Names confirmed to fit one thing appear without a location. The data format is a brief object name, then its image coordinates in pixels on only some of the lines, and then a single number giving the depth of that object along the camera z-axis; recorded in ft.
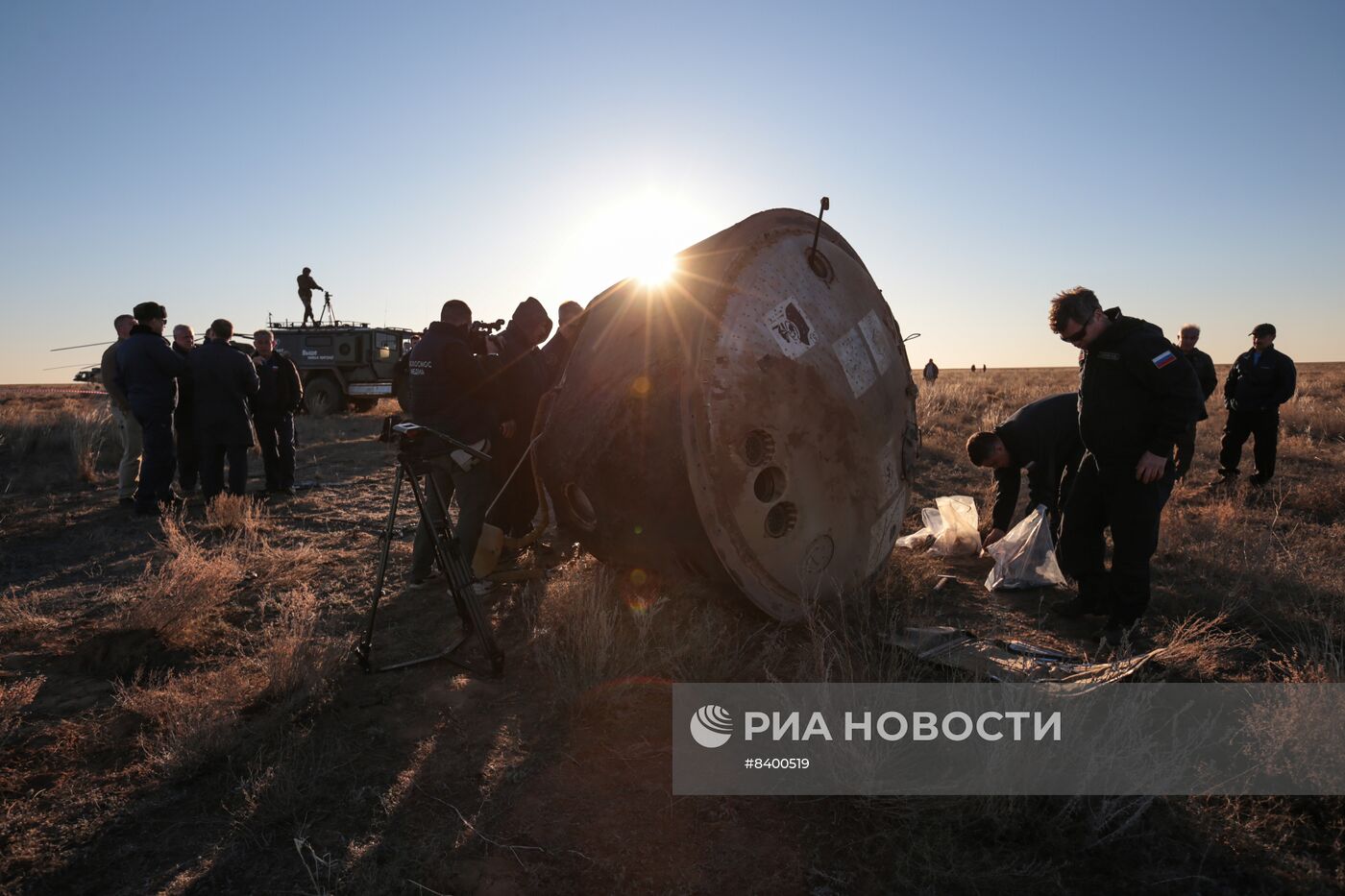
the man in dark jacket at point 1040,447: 17.94
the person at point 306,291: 65.92
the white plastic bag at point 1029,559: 16.02
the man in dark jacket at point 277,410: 27.78
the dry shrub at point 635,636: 11.56
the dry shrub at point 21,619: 13.87
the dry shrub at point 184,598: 13.38
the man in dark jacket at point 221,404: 24.75
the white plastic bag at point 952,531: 19.40
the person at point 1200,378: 23.81
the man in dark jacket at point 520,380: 17.39
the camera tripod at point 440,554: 11.28
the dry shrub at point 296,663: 11.14
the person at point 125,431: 25.73
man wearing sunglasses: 12.60
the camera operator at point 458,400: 15.85
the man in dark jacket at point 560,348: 18.70
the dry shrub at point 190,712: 9.34
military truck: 61.62
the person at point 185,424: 26.84
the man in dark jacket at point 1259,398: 27.50
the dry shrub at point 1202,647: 11.17
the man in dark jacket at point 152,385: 23.70
